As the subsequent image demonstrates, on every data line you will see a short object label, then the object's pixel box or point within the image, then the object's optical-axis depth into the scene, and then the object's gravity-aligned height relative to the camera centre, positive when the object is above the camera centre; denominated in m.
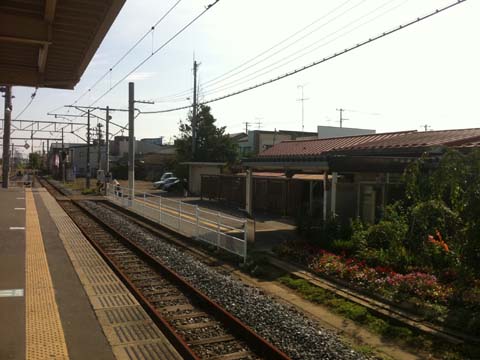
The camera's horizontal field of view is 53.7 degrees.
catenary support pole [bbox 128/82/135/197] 28.47 +2.37
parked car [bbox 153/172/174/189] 47.27 -1.70
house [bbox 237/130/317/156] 66.88 +3.94
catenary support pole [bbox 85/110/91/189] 45.30 -0.18
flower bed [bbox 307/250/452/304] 8.61 -2.23
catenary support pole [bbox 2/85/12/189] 35.44 +2.10
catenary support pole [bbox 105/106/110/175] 37.38 +3.00
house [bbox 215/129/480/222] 13.50 +0.09
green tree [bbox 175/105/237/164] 48.12 +2.27
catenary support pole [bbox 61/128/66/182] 58.26 +0.41
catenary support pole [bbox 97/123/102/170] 43.33 +2.01
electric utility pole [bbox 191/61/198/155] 45.34 +4.93
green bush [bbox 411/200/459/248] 8.88 -0.98
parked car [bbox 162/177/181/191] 43.57 -1.83
